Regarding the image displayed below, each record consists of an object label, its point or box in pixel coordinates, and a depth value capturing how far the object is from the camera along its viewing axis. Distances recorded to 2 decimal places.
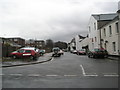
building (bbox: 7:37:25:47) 60.91
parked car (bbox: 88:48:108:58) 14.97
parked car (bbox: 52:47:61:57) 20.63
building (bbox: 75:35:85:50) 56.94
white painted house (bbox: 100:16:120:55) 15.15
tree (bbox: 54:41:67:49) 83.96
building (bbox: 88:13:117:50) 21.63
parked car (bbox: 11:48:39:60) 14.45
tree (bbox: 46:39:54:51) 71.70
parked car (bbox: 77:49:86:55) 24.17
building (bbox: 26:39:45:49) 89.88
